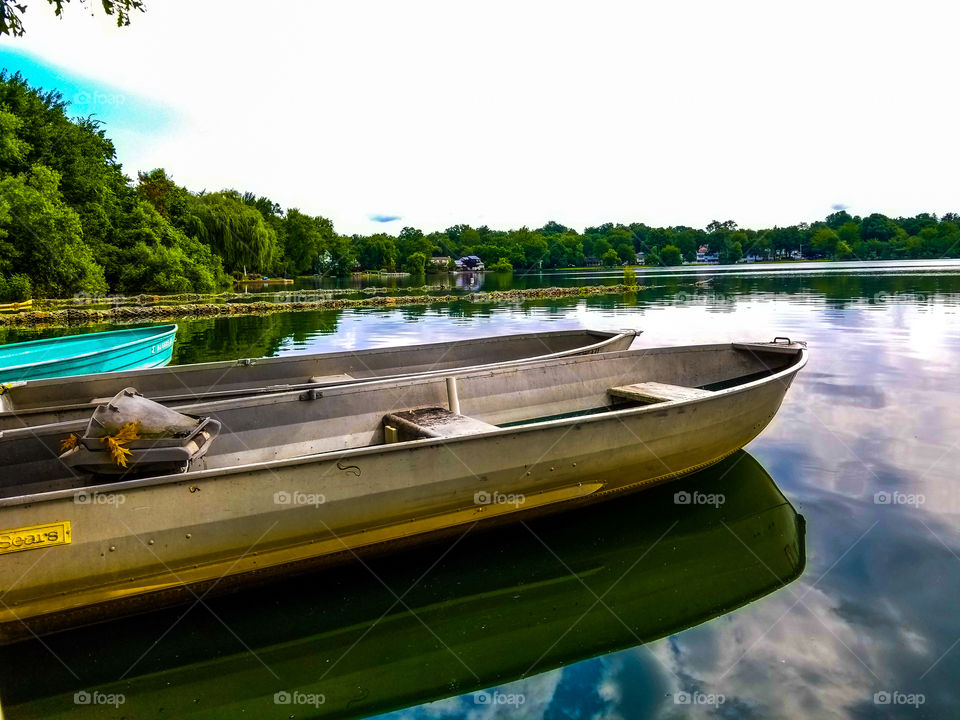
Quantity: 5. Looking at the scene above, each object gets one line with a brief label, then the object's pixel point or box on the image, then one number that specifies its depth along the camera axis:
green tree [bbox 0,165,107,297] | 27.02
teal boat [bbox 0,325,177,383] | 8.67
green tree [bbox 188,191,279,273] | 53.53
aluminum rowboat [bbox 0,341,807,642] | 3.77
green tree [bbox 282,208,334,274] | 87.25
